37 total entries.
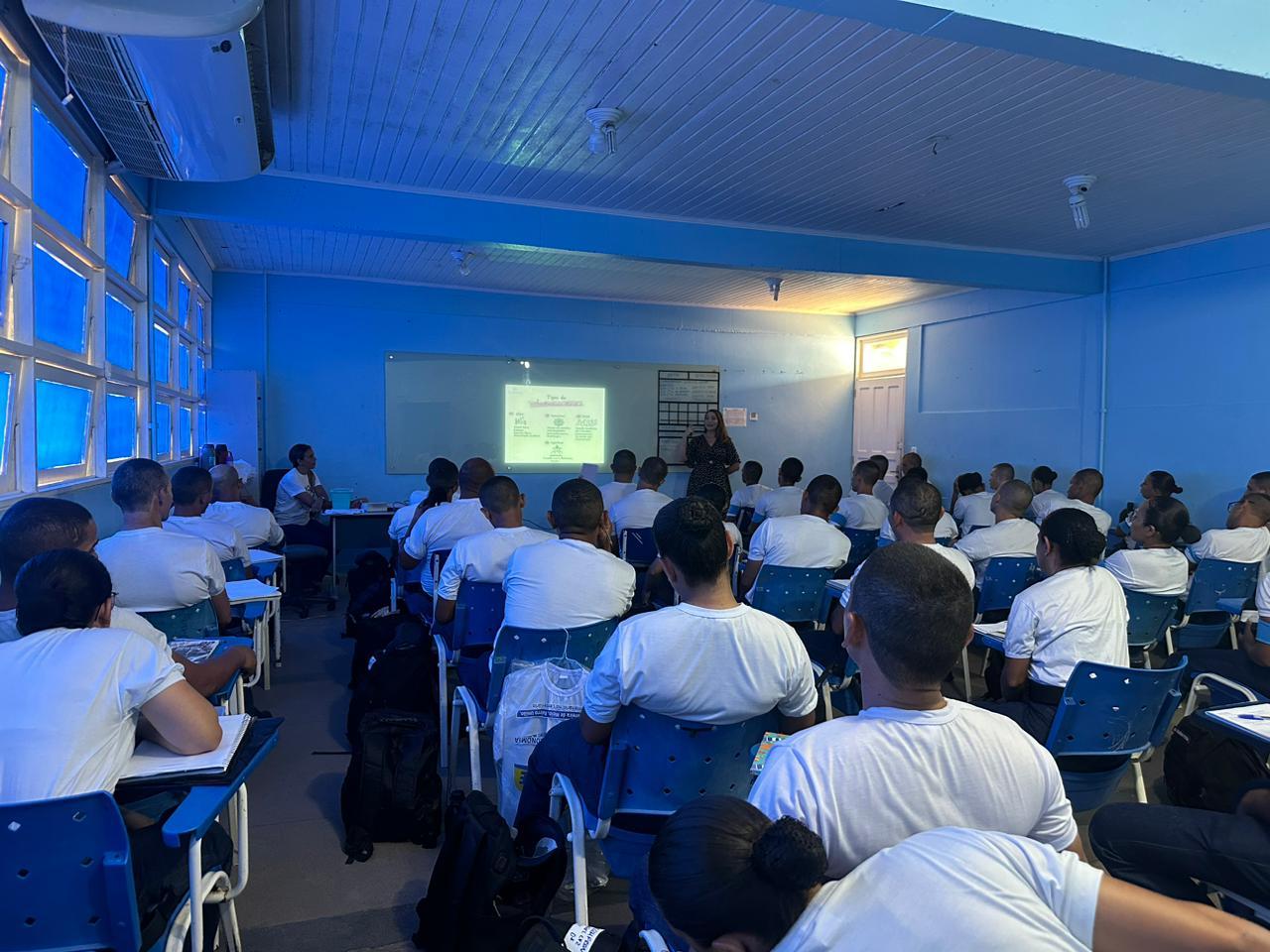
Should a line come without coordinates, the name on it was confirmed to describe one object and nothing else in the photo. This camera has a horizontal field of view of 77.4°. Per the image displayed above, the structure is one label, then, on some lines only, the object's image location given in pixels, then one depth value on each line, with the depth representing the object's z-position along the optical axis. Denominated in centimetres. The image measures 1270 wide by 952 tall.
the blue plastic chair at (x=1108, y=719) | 219
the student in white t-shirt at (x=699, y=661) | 177
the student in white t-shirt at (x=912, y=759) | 115
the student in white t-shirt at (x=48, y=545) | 200
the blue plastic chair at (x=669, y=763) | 179
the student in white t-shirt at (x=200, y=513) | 362
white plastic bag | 232
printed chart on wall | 933
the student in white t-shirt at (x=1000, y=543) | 423
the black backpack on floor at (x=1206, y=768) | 261
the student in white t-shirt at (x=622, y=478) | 603
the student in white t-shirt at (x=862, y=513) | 567
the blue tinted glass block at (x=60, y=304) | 341
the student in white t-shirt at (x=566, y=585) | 258
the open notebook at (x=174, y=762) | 160
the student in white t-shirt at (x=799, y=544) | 390
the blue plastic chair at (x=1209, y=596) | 404
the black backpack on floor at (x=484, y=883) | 202
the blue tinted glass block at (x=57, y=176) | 326
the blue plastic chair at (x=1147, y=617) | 348
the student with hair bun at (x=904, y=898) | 87
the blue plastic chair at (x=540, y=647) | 250
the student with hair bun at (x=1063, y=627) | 249
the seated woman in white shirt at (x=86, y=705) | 145
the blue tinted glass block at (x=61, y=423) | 346
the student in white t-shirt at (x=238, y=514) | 479
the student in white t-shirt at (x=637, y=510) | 522
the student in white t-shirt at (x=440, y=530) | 394
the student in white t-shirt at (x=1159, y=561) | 347
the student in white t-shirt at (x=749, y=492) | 734
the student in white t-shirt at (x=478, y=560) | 307
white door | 938
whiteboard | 829
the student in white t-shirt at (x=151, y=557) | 274
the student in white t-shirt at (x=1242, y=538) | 417
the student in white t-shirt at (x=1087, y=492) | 574
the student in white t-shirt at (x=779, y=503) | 613
